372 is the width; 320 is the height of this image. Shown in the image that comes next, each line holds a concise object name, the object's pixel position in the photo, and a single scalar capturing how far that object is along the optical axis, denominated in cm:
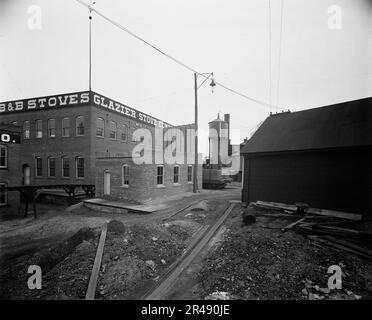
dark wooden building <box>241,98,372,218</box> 922
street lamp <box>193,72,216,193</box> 1742
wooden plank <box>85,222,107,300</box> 420
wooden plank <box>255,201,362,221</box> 901
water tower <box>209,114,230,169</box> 2969
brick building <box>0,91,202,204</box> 1969
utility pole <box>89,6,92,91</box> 1669
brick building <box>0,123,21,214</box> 1345
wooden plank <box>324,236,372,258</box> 551
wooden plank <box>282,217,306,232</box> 745
